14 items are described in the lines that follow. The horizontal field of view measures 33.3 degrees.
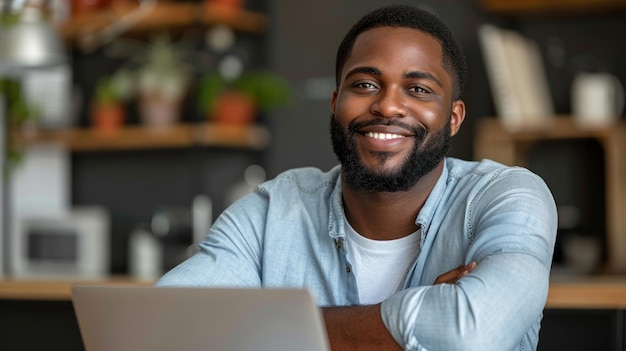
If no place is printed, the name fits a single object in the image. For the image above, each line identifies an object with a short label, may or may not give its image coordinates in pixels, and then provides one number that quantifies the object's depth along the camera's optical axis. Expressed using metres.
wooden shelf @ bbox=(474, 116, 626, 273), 3.96
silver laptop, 1.33
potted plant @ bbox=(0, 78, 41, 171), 5.16
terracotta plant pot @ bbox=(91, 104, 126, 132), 5.02
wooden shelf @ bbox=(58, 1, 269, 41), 4.66
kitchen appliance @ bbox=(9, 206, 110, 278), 5.05
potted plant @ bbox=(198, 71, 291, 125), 4.60
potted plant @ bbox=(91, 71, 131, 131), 4.95
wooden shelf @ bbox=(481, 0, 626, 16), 4.07
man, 1.68
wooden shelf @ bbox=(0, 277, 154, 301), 3.41
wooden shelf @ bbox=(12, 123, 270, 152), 4.65
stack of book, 4.04
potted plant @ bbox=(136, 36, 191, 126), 4.80
